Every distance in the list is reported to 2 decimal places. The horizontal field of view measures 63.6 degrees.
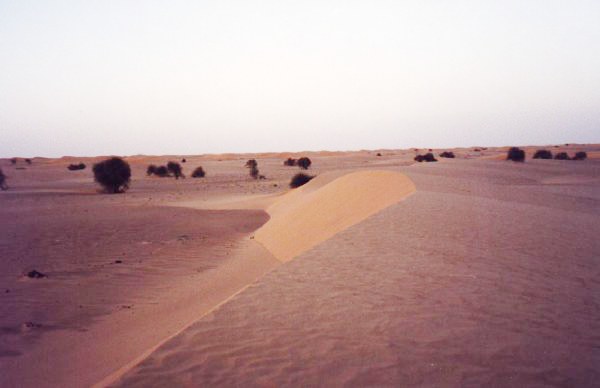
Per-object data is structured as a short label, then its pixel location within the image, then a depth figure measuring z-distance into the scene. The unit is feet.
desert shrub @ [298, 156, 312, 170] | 171.22
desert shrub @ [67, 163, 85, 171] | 181.57
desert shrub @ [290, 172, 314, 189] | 95.66
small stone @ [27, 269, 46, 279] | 32.01
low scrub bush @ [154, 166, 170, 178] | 155.43
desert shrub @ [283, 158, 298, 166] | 200.54
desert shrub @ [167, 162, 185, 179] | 149.38
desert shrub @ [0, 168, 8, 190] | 109.09
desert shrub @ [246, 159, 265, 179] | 141.28
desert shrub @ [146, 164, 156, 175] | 159.51
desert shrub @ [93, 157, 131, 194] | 100.42
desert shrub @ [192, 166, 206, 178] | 154.81
